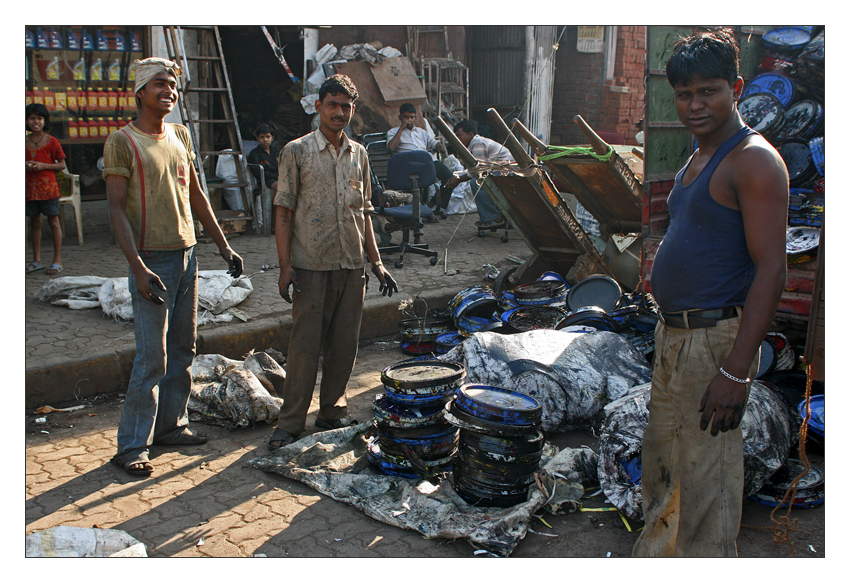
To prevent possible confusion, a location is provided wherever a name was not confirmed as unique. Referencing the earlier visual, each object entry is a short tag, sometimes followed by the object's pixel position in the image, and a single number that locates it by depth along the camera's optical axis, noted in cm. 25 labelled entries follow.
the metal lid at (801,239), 480
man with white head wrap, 343
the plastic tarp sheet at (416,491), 293
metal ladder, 891
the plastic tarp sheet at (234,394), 416
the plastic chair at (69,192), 809
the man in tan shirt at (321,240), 380
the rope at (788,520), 292
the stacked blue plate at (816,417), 371
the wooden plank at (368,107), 1194
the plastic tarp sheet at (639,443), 312
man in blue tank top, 207
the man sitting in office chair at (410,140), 1021
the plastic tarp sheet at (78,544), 266
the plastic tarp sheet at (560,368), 404
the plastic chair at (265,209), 931
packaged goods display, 825
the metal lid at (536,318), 559
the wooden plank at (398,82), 1208
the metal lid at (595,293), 591
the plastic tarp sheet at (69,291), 589
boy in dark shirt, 977
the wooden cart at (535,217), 636
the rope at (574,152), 620
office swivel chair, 823
